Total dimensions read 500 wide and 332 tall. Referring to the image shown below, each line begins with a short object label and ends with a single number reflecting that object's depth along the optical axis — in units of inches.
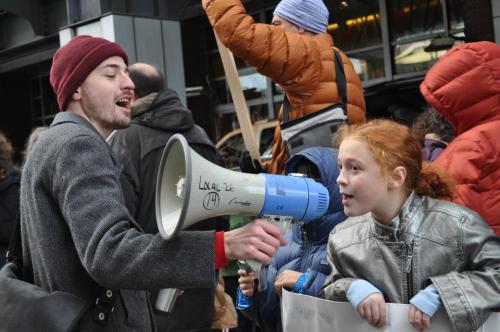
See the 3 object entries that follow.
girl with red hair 91.4
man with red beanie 83.0
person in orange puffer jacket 138.8
